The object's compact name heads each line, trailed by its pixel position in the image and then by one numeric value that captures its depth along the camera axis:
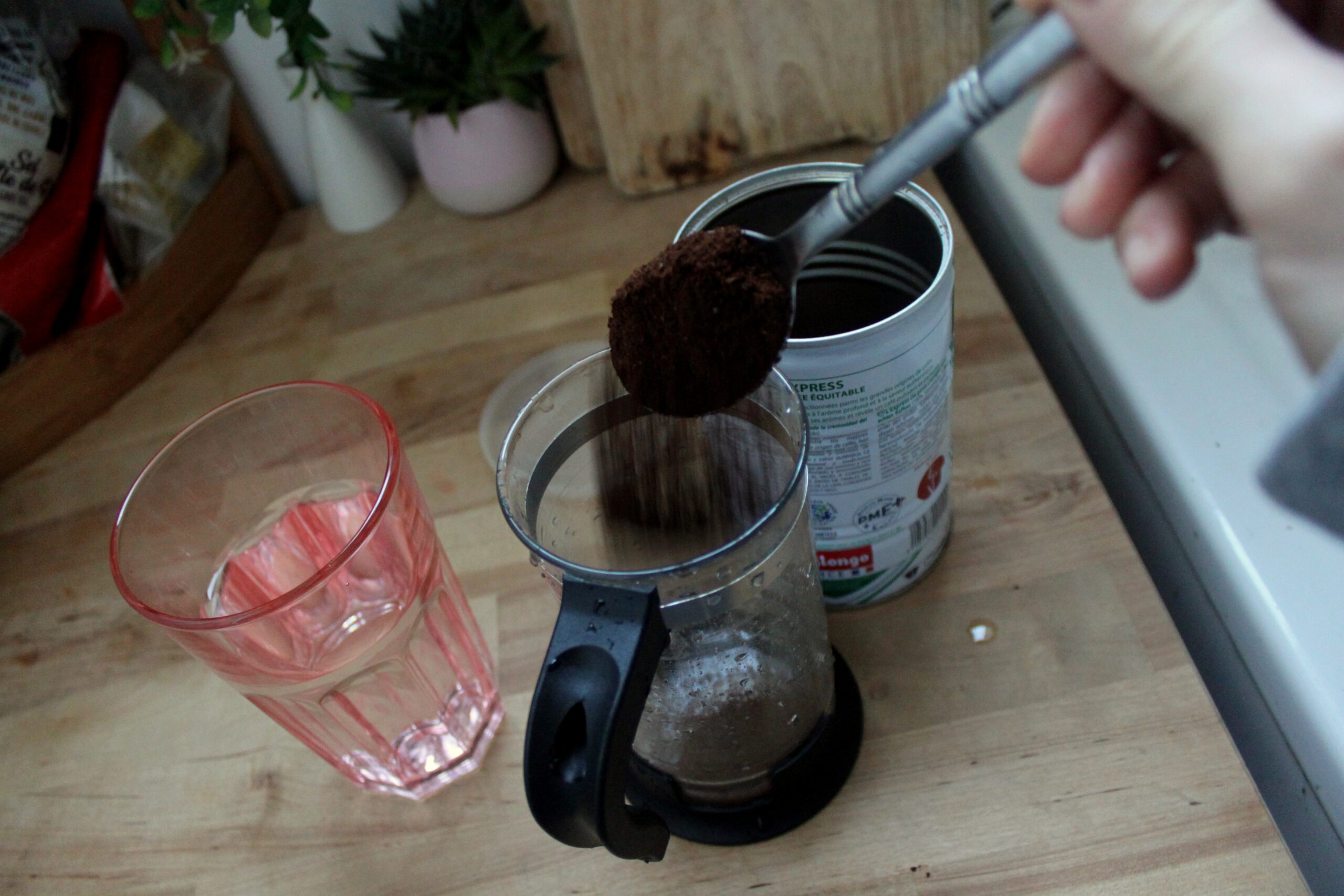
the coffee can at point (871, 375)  0.37
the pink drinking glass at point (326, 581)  0.40
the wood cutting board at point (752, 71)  0.63
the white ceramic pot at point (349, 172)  0.71
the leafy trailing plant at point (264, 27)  0.55
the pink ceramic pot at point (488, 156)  0.69
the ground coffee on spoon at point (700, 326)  0.31
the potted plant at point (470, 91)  0.66
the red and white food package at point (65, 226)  0.61
